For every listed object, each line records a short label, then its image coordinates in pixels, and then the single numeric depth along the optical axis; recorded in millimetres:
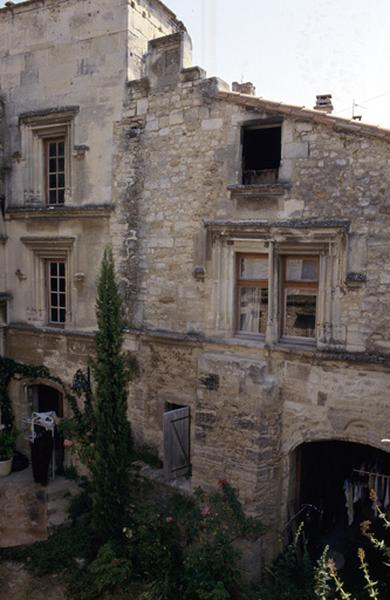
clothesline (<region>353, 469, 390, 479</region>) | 9008
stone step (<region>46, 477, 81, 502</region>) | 11602
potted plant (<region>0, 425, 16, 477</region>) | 12375
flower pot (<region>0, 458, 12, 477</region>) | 12336
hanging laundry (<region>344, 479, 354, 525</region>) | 9742
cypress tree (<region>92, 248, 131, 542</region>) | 9648
